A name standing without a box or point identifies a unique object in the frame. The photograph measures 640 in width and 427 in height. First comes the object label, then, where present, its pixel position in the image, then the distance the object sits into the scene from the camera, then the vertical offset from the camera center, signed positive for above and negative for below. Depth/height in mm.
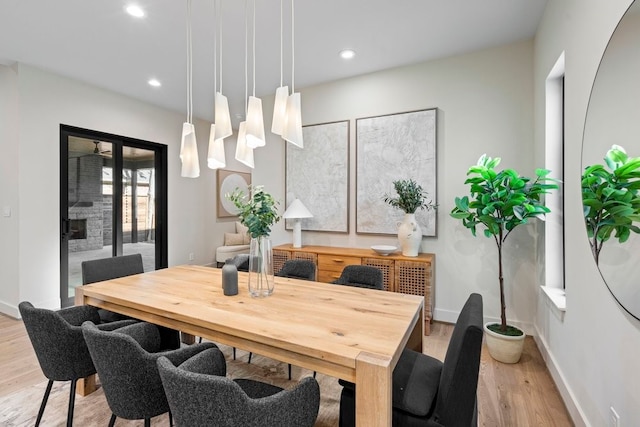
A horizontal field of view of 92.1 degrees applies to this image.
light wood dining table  1104 -515
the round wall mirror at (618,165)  1129 +204
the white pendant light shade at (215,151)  2059 +413
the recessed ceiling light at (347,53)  3160 +1657
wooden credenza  3027 -544
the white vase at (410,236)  3158 -234
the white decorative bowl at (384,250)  3275 -392
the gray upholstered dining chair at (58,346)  1484 -672
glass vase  1836 -341
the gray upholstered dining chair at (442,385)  1107 -757
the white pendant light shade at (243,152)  2072 +408
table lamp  3730 -30
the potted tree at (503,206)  2338 +59
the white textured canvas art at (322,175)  3818 +479
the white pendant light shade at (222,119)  1938 +588
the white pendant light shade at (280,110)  1814 +603
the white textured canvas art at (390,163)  3361 +574
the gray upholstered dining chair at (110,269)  2391 -491
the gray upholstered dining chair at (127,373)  1216 -652
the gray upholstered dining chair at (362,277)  2377 -505
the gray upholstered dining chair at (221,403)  928 -607
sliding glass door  3895 +158
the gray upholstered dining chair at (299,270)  2647 -500
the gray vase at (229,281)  1873 -420
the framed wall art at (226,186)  6051 +535
